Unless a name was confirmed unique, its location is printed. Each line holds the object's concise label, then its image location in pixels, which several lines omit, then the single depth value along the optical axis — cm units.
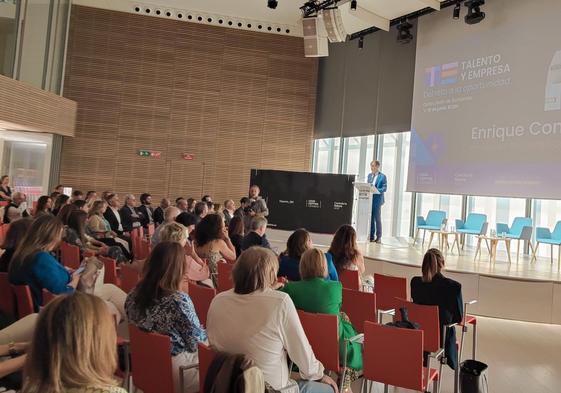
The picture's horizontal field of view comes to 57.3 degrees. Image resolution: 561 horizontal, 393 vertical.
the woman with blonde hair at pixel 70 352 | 138
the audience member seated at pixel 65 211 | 614
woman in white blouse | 254
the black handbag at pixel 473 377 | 375
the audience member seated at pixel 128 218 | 906
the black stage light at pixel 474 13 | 988
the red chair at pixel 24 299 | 318
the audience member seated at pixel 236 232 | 625
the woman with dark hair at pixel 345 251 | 514
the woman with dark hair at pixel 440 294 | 404
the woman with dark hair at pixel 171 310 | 267
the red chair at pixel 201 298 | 372
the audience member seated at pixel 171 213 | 677
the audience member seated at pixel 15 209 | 802
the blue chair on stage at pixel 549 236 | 936
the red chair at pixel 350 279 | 510
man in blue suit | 1164
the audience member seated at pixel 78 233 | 576
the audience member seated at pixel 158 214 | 1056
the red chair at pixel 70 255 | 523
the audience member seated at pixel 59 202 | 778
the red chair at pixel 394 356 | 312
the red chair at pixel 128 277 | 416
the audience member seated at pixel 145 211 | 1011
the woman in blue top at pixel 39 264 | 337
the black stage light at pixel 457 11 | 1041
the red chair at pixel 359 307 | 424
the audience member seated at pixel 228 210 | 952
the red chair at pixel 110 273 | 454
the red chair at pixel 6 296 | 340
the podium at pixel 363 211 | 1114
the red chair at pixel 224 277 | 473
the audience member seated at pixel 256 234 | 577
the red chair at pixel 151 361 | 253
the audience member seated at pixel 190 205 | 974
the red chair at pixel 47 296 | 303
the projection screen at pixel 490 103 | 902
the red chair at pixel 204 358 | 238
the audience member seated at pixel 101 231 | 709
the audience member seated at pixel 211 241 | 523
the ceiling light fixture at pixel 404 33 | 1188
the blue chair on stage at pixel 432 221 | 1110
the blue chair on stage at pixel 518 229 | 949
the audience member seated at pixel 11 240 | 377
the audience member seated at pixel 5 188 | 1059
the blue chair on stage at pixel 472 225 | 1038
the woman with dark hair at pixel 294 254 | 466
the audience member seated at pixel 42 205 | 695
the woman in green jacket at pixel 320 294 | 343
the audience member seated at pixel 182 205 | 988
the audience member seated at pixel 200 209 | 819
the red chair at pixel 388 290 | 518
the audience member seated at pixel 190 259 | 425
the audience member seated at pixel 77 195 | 929
